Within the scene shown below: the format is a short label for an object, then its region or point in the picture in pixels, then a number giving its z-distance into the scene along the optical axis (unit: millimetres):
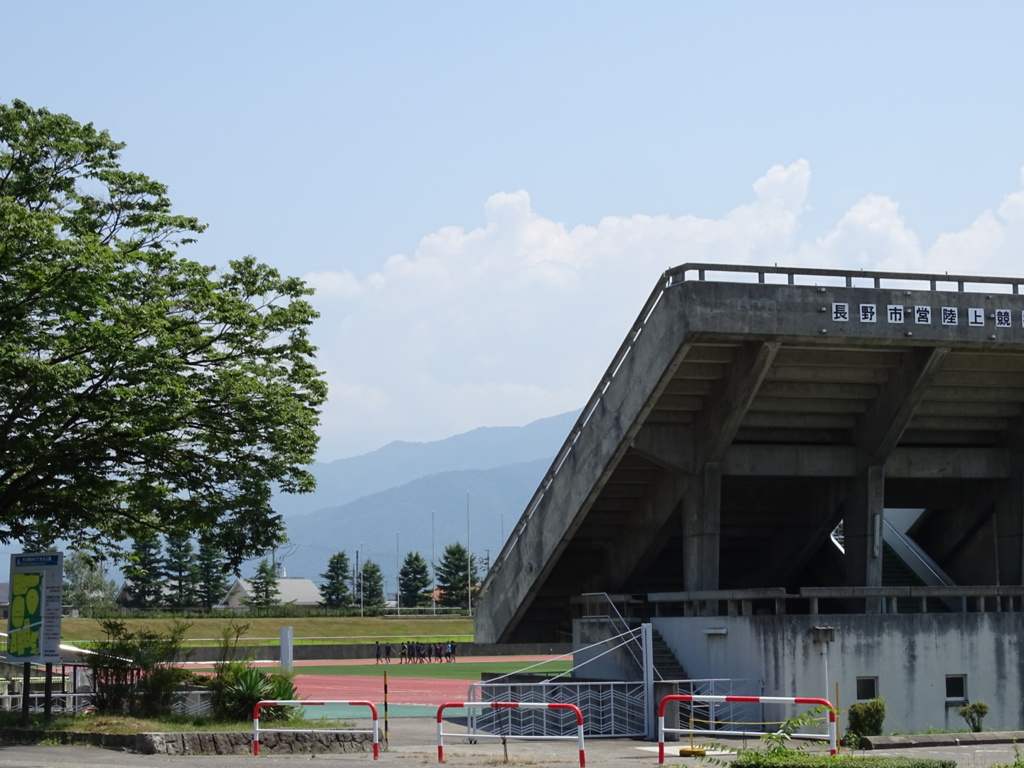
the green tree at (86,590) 119812
